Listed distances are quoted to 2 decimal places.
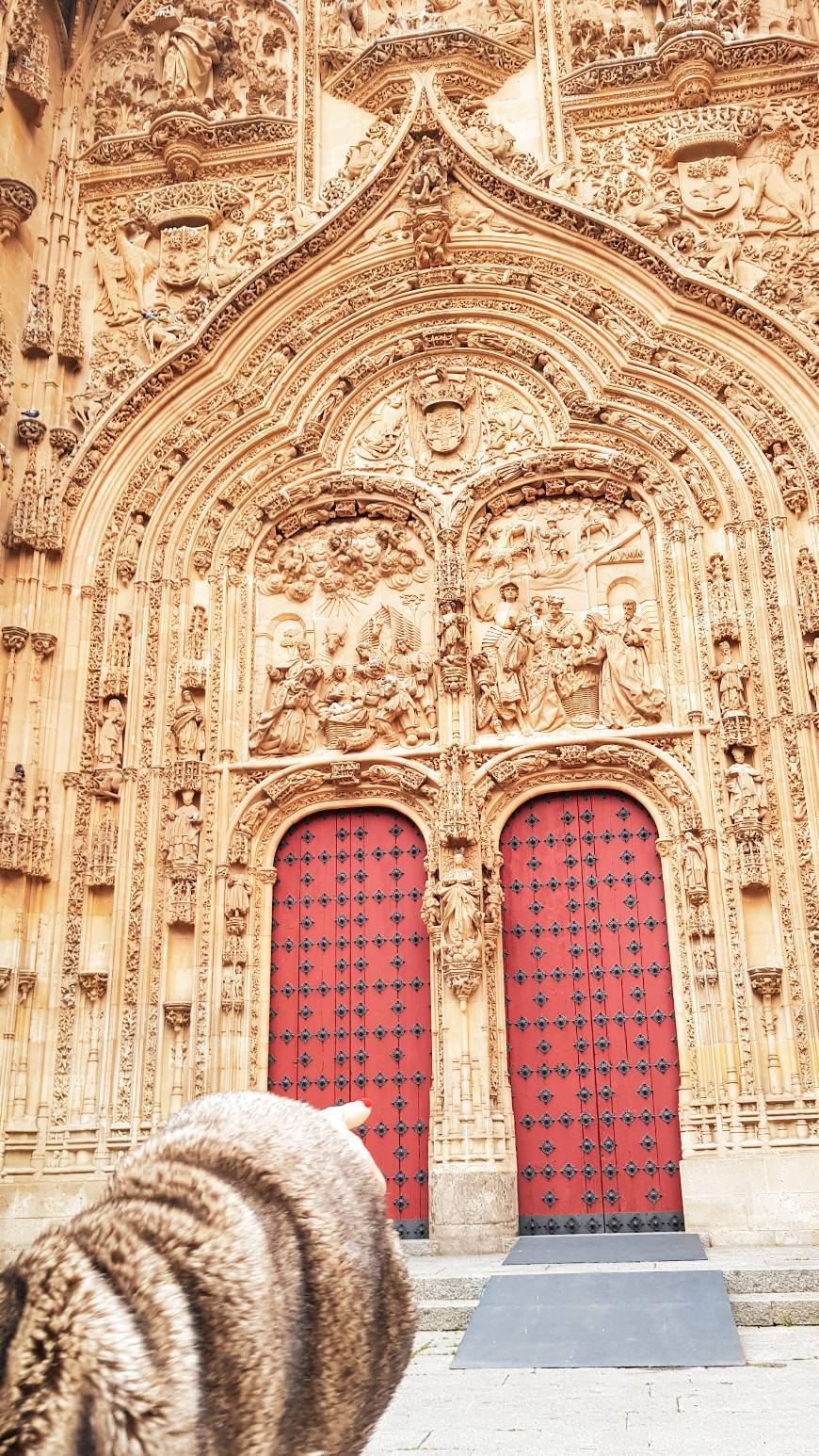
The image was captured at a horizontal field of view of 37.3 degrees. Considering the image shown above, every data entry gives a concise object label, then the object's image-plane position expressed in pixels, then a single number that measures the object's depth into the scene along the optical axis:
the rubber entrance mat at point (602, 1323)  6.10
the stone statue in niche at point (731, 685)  11.78
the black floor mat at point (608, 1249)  9.11
